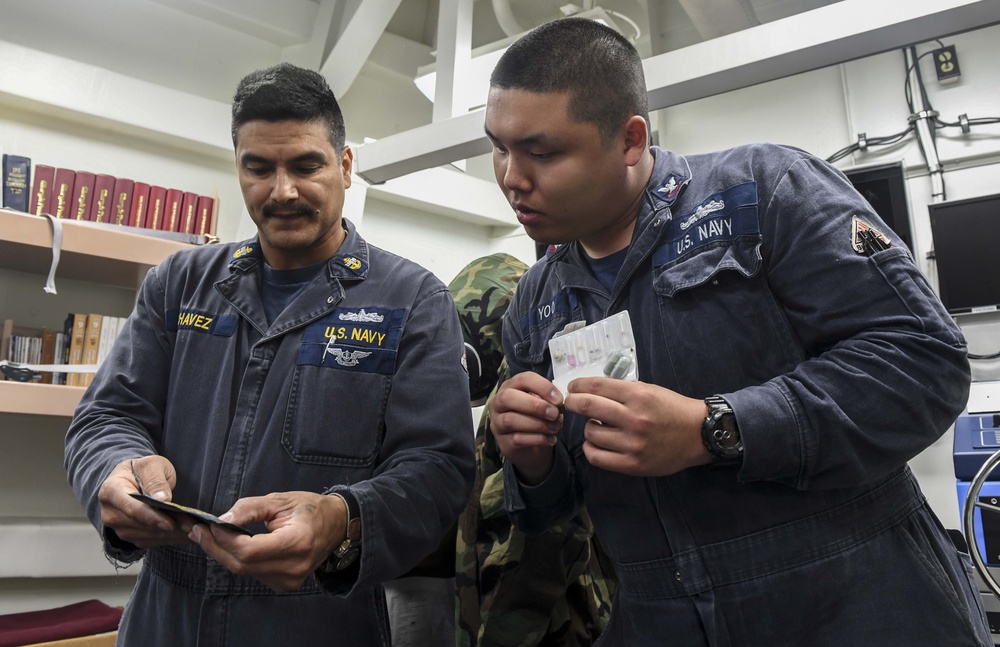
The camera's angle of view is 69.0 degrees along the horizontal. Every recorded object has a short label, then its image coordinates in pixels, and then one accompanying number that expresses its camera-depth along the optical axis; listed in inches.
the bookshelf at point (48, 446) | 113.3
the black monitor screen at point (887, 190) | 144.9
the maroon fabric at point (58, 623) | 96.4
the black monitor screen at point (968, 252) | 138.8
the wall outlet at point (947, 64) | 152.4
